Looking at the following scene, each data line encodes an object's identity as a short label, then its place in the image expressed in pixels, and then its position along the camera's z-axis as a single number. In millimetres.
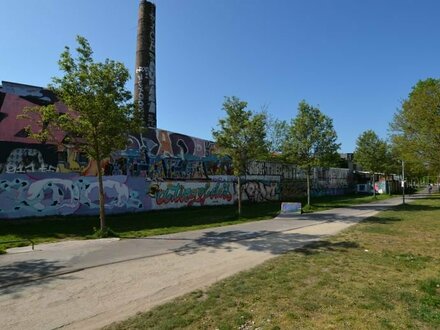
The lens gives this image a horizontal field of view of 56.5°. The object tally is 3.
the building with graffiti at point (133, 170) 19125
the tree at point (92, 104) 14055
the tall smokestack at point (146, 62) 33531
